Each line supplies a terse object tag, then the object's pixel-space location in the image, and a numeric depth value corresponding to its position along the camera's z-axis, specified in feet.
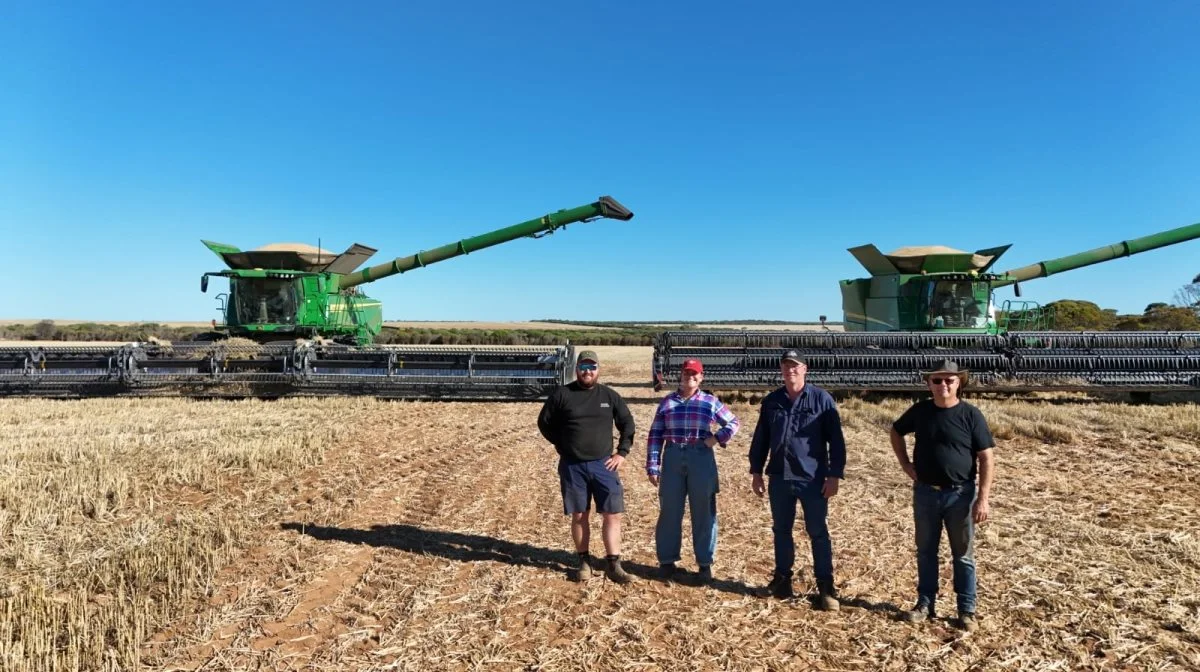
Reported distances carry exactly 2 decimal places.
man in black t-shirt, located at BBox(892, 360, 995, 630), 11.59
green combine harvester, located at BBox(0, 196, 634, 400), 43.42
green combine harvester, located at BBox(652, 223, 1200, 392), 41.47
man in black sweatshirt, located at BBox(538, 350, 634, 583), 14.39
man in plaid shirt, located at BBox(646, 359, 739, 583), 14.07
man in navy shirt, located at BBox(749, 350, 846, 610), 12.85
